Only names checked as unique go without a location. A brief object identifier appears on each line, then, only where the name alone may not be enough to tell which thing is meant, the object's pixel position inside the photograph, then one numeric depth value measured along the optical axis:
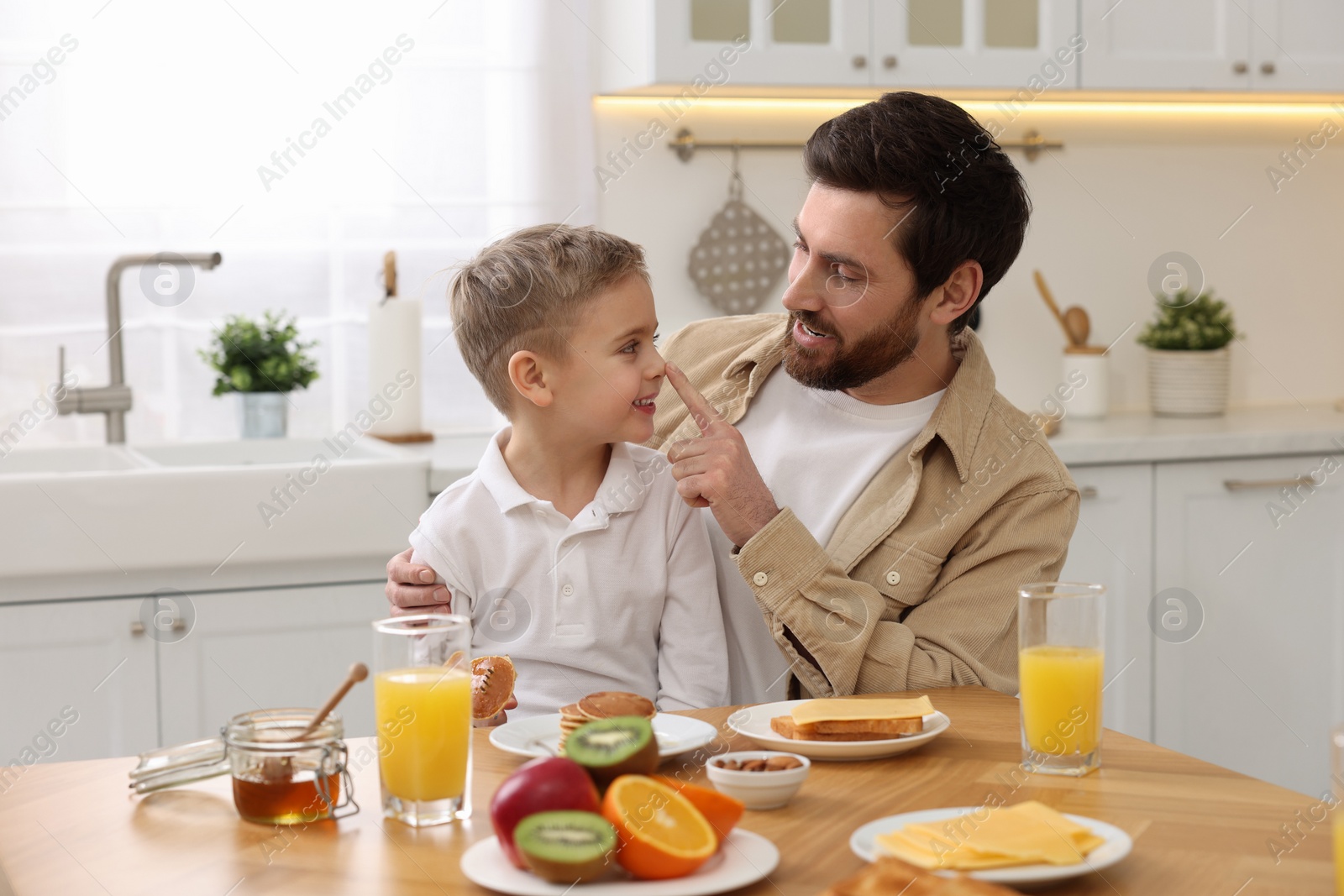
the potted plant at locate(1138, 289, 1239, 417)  4.80
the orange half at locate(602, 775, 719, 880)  1.89
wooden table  1.93
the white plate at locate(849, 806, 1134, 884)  1.89
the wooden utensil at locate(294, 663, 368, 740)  1.99
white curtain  4.08
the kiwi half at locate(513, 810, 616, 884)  1.88
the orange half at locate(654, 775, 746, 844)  1.93
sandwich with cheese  2.16
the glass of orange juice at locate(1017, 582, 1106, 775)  2.13
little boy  2.50
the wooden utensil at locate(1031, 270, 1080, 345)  4.92
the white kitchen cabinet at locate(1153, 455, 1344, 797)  4.24
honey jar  2.02
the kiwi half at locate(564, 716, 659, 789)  1.94
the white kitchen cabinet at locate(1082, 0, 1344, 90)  4.48
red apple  1.90
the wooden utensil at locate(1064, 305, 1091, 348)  4.95
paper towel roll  4.18
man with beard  2.50
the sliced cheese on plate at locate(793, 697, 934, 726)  2.16
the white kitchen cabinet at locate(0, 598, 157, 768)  3.24
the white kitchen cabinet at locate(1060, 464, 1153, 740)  4.12
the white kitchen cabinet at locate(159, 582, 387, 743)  3.35
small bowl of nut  2.03
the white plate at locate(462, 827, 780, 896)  1.89
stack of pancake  2.11
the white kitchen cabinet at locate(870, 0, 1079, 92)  4.25
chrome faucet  3.91
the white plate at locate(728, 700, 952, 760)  2.14
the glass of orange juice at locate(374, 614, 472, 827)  2.01
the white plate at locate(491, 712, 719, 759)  2.12
